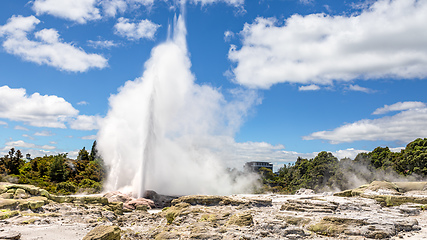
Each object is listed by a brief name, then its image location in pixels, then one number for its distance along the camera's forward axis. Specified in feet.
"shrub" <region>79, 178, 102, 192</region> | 131.23
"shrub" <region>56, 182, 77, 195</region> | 118.58
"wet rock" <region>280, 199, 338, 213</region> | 54.93
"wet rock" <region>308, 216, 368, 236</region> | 44.75
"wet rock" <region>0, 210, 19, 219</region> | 51.51
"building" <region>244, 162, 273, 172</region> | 360.05
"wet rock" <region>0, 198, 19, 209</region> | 56.16
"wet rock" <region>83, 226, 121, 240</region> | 38.68
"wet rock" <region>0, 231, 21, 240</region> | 40.81
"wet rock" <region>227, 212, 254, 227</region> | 49.34
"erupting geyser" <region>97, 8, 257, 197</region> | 116.88
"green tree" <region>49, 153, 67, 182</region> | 139.33
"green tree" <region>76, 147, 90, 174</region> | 161.54
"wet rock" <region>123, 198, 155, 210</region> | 86.23
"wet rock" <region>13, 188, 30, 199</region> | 64.19
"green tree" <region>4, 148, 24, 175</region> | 137.71
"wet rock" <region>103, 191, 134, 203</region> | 90.47
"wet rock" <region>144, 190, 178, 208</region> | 98.47
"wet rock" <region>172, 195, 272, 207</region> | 65.10
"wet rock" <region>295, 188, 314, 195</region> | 113.09
